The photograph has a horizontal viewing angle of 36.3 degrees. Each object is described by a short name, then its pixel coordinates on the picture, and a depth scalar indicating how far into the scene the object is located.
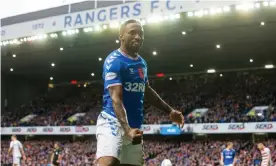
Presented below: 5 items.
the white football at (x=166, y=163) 12.94
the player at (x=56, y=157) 18.06
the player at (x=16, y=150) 15.64
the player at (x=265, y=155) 14.78
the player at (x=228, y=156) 16.53
